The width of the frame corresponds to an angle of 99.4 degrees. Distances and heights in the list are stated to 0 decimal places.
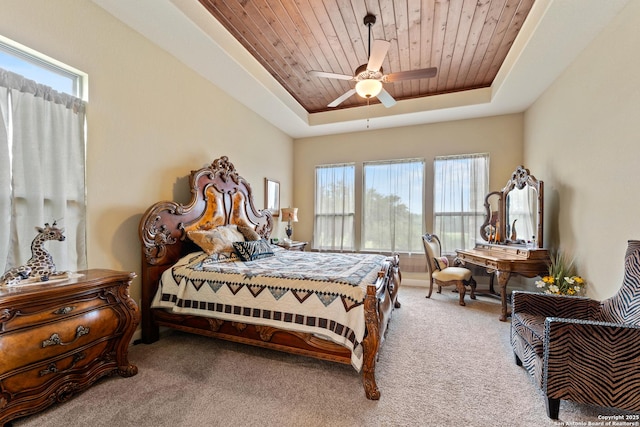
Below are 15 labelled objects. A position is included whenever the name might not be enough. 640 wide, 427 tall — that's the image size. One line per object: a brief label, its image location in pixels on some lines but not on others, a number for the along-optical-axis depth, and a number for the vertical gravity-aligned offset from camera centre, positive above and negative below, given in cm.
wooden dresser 154 -83
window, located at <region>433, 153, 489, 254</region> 488 +21
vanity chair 401 -95
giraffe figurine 173 -37
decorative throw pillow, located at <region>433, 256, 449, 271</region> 429 -86
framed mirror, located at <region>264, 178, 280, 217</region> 509 +27
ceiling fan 278 +144
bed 207 -69
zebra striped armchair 161 -92
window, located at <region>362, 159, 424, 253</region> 526 +7
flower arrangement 295 -79
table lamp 506 -11
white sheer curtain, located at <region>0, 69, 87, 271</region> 191 +31
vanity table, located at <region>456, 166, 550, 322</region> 343 -36
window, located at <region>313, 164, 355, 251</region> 571 +3
